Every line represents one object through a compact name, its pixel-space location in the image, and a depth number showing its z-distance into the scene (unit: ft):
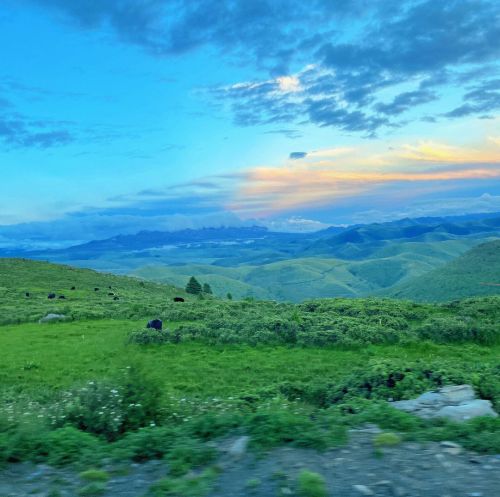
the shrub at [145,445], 27.76
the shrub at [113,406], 33.55
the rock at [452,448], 26.00
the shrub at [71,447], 27.61
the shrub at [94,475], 25.07
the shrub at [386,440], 26.95
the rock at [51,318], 115.14
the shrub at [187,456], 25.36
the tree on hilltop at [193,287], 267.27
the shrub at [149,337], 86.12
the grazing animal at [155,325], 95.18
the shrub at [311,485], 21.97
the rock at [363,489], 22.09
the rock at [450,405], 32.99
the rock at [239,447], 26.71
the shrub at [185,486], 22.71
